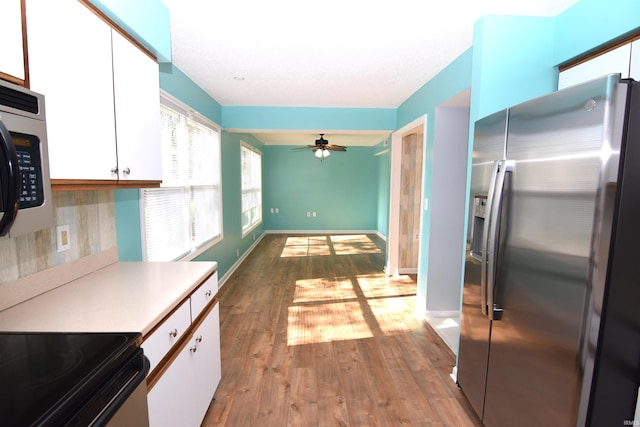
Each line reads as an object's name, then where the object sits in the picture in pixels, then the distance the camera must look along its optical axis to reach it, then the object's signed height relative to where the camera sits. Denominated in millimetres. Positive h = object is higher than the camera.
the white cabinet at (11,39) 915 +439
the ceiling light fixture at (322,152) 6156 +741
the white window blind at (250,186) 5801 +14
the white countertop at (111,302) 1114 -507
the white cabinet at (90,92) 1078 +381
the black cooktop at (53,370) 692 -503
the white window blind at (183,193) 2533 -71
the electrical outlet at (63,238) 1513 -275
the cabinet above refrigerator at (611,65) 1462 +681
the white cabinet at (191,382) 1264 -950
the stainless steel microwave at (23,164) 813 +54
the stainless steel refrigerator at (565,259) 1021 -258
